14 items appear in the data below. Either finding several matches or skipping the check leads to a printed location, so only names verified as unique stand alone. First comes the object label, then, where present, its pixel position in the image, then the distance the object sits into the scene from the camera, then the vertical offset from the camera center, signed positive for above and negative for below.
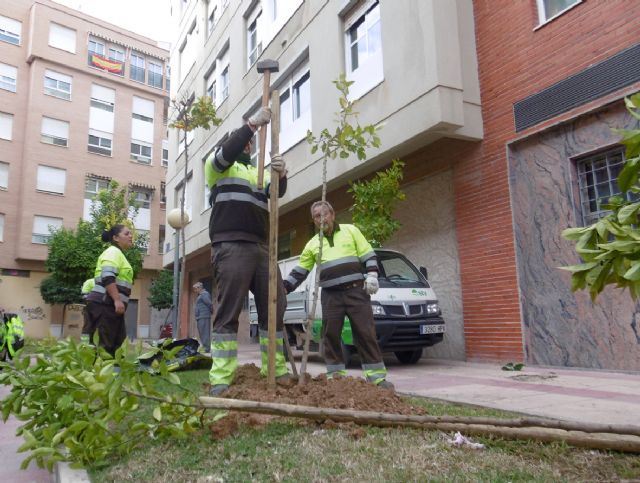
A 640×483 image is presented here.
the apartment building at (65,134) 30.19 +12.06
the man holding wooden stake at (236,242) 4.38 +0.71
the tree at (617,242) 1.58 +0.22
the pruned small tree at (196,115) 10.85 +4.37
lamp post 13.48 +2.17
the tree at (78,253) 24.25 +3.53
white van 7.88 +0.10
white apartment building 8.91 +4.37
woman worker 6.25 +0.35
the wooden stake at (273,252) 4.18 +0.56
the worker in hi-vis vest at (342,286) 5.08 +0.34
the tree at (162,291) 27.91 +1.78
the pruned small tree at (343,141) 4.50 +1.58
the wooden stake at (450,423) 2.73 -0.62
